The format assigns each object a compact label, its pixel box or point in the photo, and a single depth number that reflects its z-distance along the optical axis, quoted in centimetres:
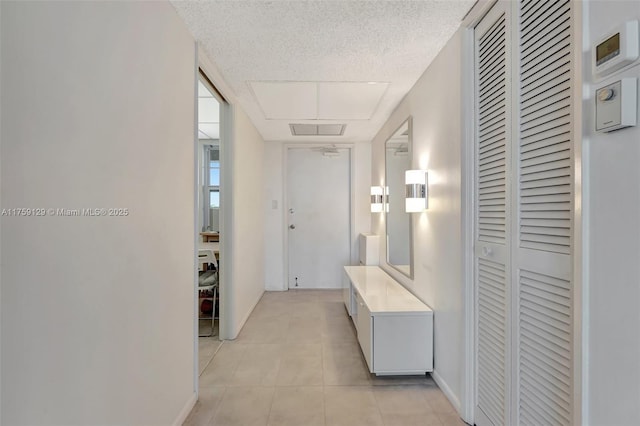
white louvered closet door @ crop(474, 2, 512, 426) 152
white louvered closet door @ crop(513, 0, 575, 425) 116
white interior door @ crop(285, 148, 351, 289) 531
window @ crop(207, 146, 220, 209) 564
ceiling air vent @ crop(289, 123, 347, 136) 419
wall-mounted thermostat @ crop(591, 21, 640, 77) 79
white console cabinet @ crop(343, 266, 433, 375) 233
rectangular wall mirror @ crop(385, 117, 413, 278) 306
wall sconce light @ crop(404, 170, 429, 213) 254
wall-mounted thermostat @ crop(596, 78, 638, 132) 80
